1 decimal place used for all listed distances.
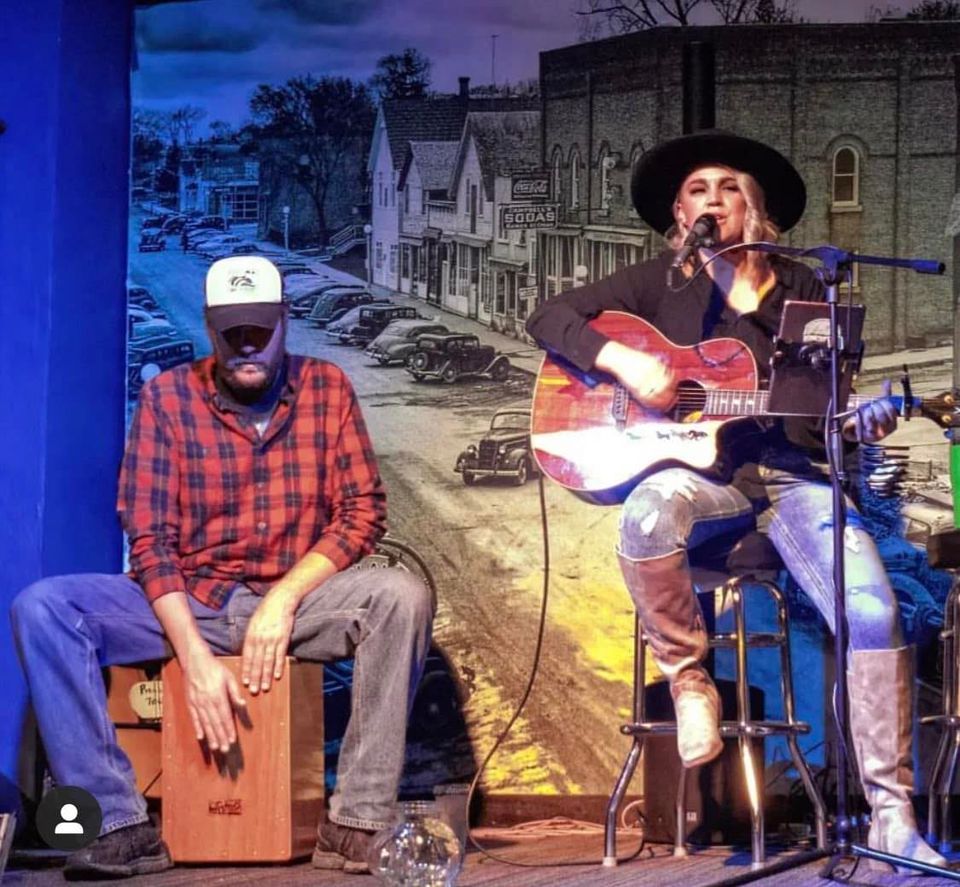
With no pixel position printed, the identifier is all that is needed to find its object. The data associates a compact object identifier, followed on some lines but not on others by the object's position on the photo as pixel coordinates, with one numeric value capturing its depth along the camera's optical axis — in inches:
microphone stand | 134.4
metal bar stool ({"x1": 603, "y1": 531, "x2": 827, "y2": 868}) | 161.3
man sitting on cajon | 153.7
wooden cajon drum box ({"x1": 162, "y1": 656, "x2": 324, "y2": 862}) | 156.2
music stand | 145.0
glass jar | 133.3
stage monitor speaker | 174.6
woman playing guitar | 150.5
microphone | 149.7
